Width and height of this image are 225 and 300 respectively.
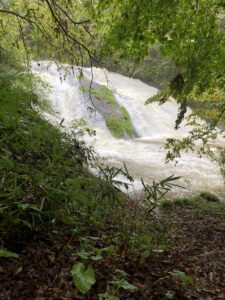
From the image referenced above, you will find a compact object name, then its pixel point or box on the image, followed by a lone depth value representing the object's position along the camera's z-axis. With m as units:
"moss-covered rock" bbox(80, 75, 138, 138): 15.79
